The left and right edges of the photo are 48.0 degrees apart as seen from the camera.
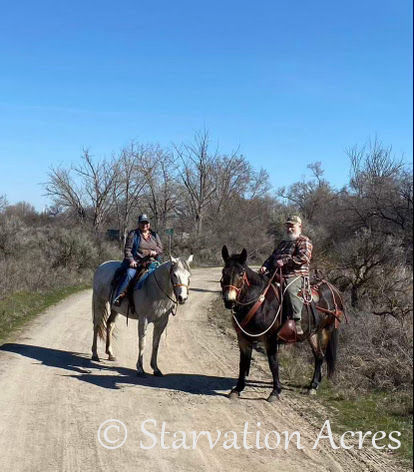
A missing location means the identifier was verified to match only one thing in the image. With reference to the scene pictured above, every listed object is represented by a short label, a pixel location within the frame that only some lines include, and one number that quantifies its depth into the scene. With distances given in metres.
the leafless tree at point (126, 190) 38.88
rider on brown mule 7.17
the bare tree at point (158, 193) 41.94
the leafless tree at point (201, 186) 45.19
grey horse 7.43
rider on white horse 8.43
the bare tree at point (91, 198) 37.34
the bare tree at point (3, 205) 24.62
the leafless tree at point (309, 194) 49.07
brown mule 6.67
